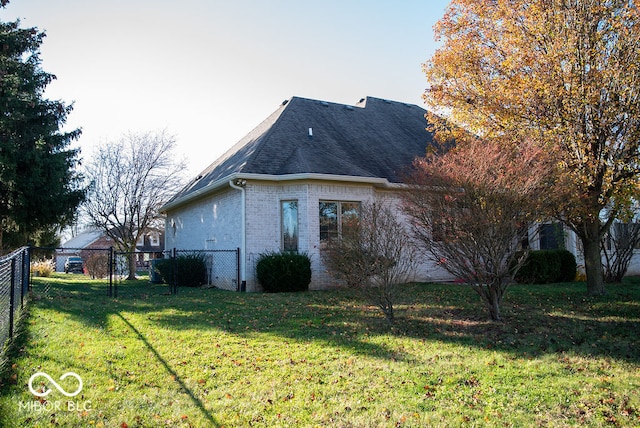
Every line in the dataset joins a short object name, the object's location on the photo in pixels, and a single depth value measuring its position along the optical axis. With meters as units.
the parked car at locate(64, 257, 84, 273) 37.34
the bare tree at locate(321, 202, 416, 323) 7.14
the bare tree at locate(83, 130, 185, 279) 21.25
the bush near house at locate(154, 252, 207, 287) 14.62
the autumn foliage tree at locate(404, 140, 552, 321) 6.62
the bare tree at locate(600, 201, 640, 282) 13.82
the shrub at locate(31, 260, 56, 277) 21.16
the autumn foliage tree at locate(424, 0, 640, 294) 8.72
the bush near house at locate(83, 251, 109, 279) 21.05
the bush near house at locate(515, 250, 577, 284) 13.97
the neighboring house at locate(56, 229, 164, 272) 46.73
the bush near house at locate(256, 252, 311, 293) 11.47
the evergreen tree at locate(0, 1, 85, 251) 15.71
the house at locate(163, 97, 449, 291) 12.34
